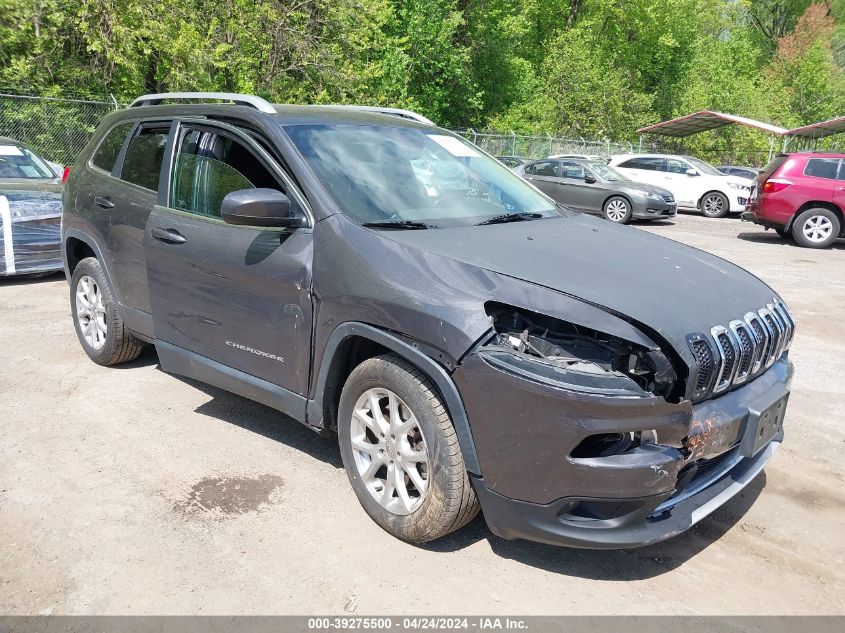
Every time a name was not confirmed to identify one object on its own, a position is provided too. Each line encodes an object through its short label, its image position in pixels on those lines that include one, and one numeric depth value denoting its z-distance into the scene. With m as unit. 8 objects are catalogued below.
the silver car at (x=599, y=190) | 16.70
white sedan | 19.14
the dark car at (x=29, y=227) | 7.68
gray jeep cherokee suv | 2.62
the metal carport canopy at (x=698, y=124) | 25.83
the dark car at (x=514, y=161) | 20.58
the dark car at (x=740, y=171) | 21.88
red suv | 13.59
